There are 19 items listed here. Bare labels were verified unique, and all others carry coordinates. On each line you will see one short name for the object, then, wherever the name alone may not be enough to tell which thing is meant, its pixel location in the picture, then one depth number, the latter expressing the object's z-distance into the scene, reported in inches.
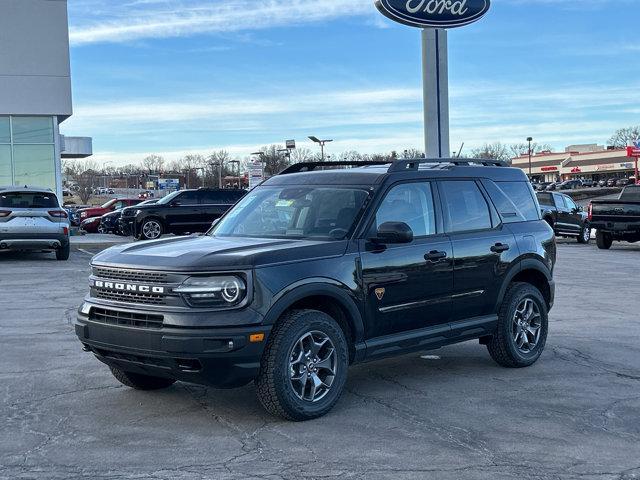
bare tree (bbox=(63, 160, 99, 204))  3293.8
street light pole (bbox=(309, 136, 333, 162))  1881.2
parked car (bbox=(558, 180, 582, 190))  3354.1
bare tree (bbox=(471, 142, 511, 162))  5836.6
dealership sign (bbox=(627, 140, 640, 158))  2230.1
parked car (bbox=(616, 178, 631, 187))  3380.9
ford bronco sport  217.5
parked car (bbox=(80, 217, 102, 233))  1269.7
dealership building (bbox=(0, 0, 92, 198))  1171.9
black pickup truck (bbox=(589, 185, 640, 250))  863.1
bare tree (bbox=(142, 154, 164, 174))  5985.7
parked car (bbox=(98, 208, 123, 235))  1123.3
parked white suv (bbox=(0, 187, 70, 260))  700.0
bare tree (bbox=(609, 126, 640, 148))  5816.9
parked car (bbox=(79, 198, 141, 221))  1364.4
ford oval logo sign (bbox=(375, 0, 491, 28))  912.3
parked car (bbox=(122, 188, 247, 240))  1013.2
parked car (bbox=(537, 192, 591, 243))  1026.1
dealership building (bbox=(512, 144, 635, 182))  4793.3
